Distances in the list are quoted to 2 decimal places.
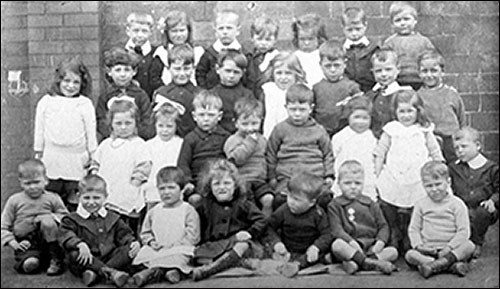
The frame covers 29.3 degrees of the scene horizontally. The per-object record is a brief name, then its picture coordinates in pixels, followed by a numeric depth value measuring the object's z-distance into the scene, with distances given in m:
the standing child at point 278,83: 4.93
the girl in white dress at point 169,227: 4.71
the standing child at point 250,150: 4.80
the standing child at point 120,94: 4.82
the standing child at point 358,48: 4.93
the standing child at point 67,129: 4.78
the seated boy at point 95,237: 4.62
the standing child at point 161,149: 4.82
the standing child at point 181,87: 4.89
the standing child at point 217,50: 4.93
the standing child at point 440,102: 4.95
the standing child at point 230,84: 4.86
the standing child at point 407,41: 4.95
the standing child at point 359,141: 4.88
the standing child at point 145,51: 4.88
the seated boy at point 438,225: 4.73
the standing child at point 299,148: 4.82
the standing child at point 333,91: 4.92
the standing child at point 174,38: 4.91
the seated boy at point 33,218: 4.71
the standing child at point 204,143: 4.81
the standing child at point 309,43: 4.93
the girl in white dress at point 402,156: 4.89
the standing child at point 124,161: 4.80
